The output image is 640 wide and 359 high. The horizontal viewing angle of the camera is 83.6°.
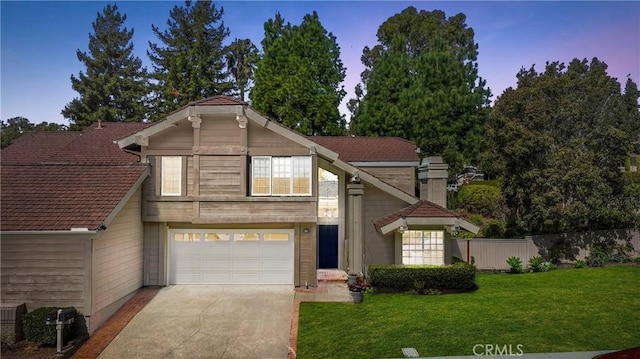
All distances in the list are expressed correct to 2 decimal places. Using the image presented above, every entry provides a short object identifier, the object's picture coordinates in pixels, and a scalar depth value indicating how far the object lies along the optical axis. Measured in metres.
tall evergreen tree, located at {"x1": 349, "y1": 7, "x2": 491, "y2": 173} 26.44
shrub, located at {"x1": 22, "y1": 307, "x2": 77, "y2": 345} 9.11
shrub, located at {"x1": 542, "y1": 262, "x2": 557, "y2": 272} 16.69
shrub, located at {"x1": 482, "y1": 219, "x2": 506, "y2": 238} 20.01
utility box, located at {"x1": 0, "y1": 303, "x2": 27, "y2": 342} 9.30
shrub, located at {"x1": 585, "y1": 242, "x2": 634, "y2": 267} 17.12
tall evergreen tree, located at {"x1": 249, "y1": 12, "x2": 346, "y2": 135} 27.70
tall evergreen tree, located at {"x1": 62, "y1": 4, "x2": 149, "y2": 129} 38.62
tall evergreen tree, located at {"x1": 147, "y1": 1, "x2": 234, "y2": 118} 35.97
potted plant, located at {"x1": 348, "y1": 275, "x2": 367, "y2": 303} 11.92
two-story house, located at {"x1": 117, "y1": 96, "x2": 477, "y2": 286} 13.21
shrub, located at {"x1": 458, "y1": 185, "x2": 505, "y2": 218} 24.00
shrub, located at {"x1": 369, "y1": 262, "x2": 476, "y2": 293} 13.02
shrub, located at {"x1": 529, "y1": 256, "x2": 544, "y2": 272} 16.75
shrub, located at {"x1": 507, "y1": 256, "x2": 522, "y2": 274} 16.77
